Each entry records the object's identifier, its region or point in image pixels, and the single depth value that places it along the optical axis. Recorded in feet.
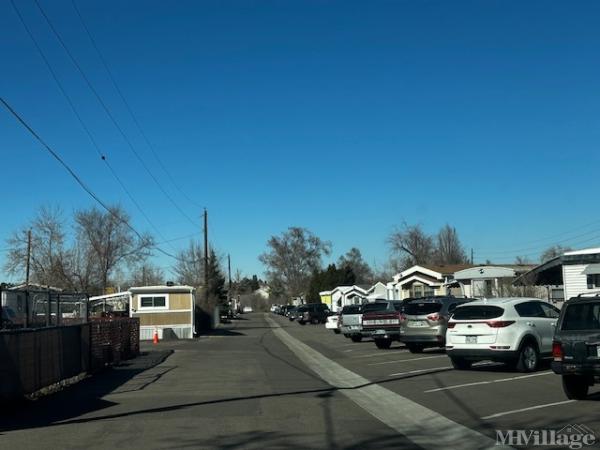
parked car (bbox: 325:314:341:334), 131.75
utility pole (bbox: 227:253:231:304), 350.60
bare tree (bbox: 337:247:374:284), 449.60
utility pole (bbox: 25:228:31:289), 171.04
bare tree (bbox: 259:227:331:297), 405.18
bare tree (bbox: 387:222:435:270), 334.85
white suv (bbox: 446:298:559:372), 52.03
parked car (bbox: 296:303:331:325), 201.03
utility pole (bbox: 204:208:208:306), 179.29
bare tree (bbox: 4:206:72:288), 193.47
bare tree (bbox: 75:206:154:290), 197.98
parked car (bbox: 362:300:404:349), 85.97
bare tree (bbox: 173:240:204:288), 268.64
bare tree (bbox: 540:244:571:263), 268.41
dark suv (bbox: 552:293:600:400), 35.29
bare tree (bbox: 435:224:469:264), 334.85
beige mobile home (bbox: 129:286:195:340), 132.87
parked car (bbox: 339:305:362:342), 101.55
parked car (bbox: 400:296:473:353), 71.87
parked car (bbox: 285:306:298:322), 232.32
